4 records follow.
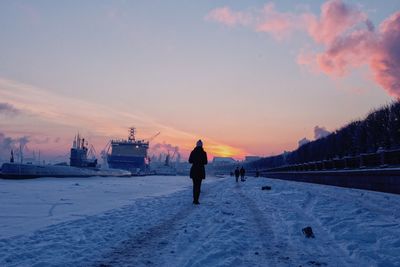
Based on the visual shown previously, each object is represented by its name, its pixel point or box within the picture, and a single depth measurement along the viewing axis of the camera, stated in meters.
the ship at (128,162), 199.88
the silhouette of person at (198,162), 16.58
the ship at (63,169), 65.94
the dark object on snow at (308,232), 8.19
